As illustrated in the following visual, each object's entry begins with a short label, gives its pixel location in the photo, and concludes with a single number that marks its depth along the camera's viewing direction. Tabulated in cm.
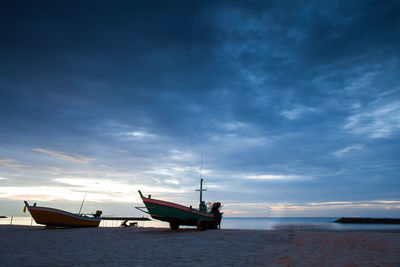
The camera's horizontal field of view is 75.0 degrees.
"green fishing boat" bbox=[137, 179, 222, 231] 2522
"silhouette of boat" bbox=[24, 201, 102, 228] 3104
